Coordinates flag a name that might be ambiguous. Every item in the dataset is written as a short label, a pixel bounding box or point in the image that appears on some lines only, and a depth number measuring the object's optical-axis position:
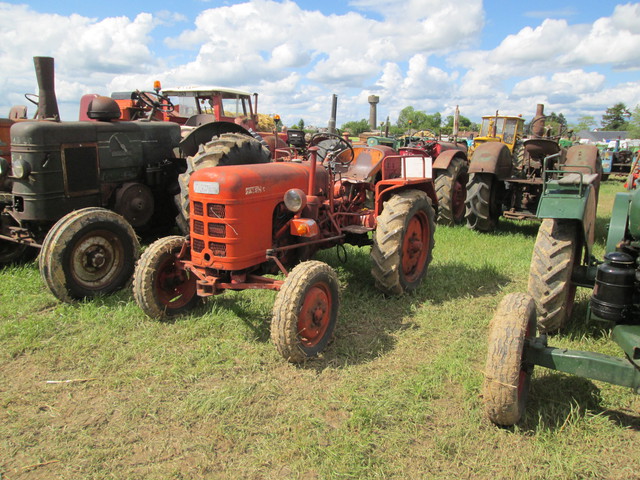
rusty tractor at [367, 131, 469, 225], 8.46
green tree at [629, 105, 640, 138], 48.88
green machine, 2.55
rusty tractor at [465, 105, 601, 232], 7.62
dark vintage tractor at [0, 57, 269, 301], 4.46
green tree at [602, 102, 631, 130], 80.97
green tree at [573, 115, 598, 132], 73.69
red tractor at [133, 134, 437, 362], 3.58
